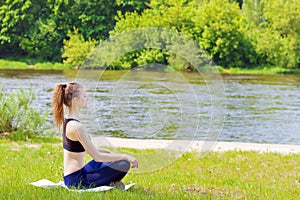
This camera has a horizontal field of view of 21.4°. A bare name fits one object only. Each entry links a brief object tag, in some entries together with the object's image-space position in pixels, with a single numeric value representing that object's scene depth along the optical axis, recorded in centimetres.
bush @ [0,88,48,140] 1152
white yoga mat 566
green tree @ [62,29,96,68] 4546
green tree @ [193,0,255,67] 4324
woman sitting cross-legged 565
